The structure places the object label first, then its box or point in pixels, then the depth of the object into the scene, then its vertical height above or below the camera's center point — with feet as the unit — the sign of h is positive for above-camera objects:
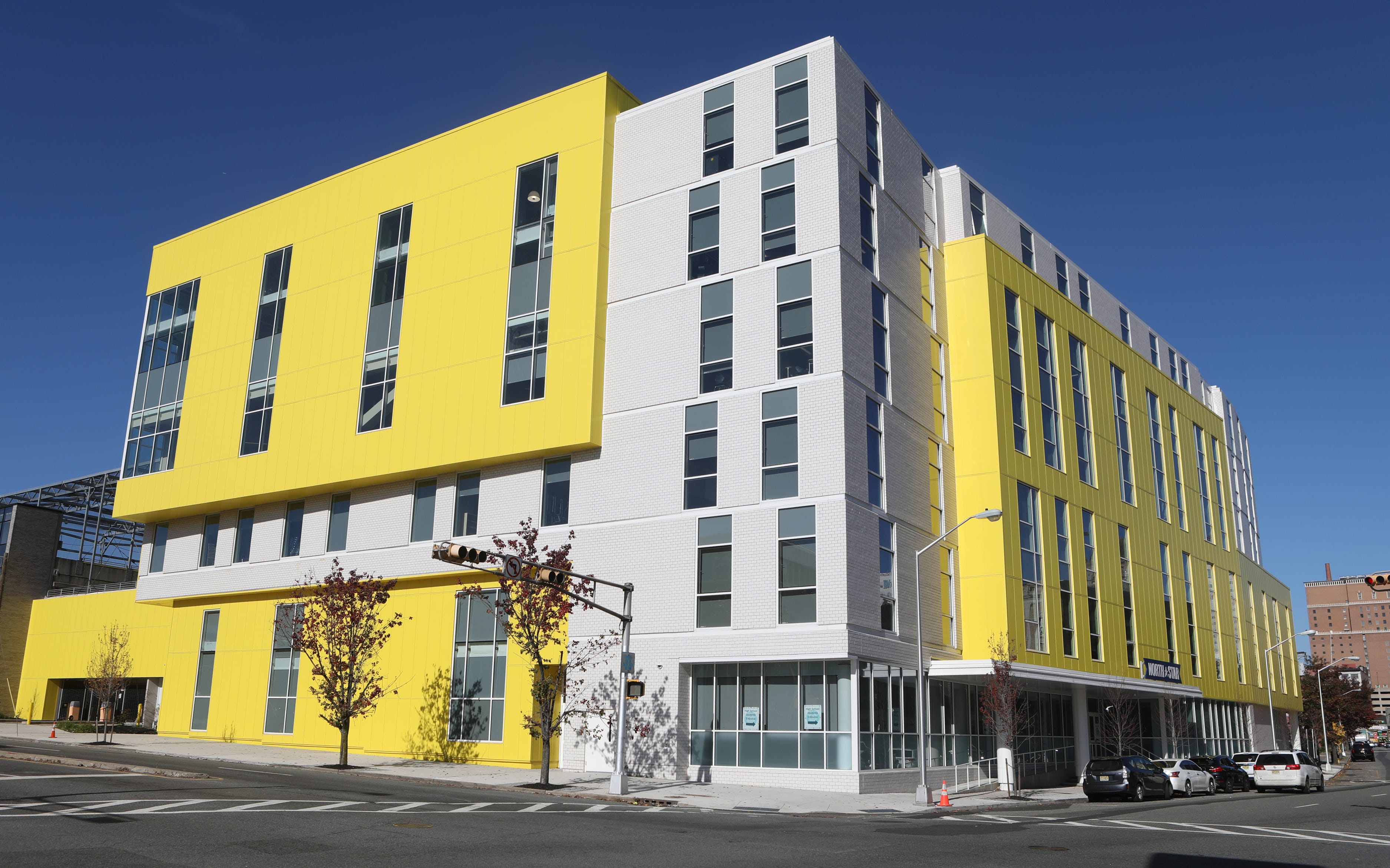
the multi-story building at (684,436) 111.34 +32.57
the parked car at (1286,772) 137.28 -9.00
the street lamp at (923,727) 94.38 -2.82
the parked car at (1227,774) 135.64 -9.31
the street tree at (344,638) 116.88 +5.45
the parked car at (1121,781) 109.50 -8.41
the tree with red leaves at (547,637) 98.68 +5.40
